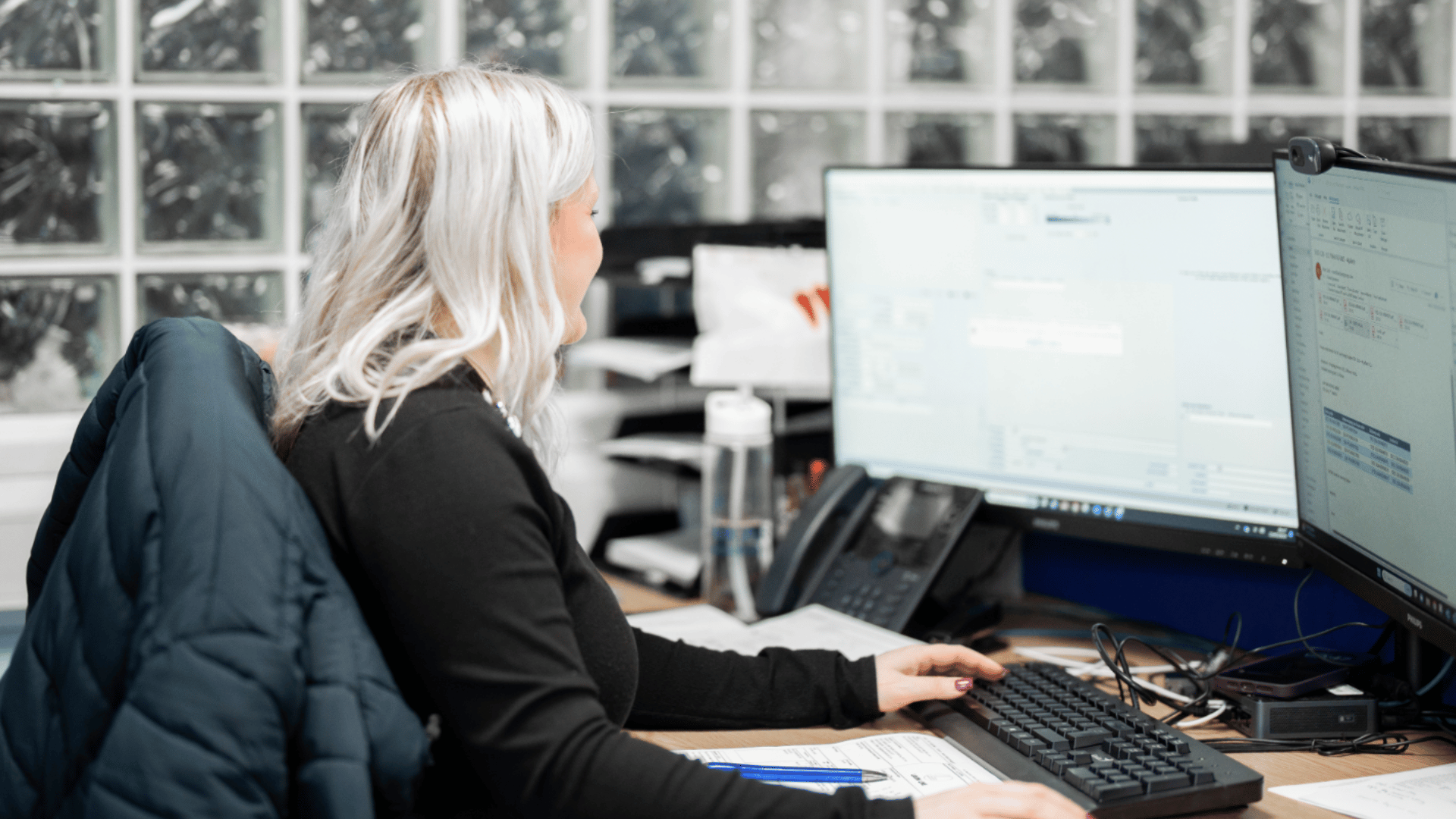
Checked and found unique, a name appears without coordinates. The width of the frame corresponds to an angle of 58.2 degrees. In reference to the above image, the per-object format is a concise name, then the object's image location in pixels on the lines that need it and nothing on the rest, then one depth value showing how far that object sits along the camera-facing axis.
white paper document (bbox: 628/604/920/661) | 1.41
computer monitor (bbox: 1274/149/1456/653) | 0.99
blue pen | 1.05
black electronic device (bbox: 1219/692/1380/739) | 1.17
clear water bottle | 1.70
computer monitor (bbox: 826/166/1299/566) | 1.34
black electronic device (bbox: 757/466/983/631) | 1.51
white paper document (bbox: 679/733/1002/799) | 1.05
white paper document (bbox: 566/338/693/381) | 1.85
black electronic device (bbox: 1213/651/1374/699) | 1.19
